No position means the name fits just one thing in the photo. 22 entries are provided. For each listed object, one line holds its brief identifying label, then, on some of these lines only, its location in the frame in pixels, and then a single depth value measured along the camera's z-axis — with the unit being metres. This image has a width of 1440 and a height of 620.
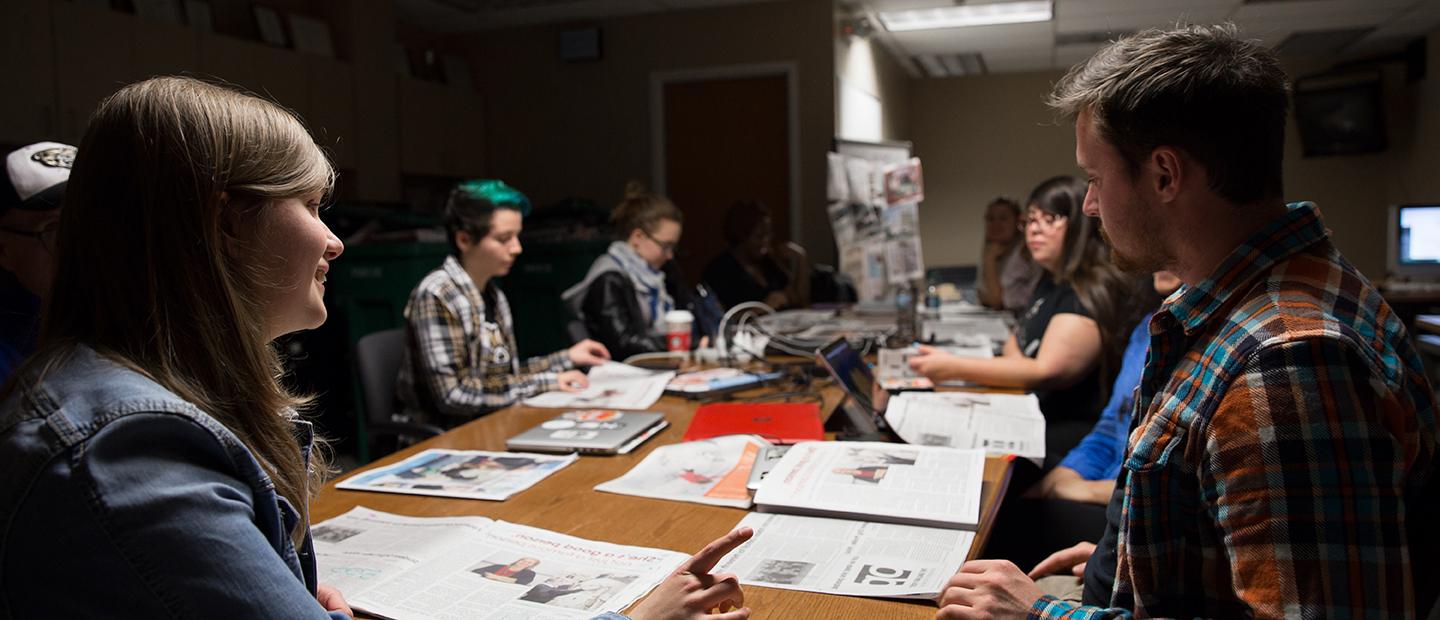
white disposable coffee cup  3.09
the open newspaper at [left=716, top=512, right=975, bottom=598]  1.09
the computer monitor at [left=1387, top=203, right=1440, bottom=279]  5.82
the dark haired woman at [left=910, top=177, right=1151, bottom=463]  2.40
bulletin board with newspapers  5.62
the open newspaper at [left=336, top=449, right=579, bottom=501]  1.50
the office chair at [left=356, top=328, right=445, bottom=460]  2.44
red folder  1.84
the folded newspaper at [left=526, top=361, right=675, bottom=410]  2.24
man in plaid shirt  0.80
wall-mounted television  7.77
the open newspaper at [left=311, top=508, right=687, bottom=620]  1.05
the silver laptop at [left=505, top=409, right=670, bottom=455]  1.76
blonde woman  0.63
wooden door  6.00
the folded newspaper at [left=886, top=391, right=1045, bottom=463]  1.79
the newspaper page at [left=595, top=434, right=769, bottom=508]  1.46
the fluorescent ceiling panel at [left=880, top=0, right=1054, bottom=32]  6.19
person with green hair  2.46
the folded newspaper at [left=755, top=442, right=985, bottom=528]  1.30
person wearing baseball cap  1.54
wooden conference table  1.04
